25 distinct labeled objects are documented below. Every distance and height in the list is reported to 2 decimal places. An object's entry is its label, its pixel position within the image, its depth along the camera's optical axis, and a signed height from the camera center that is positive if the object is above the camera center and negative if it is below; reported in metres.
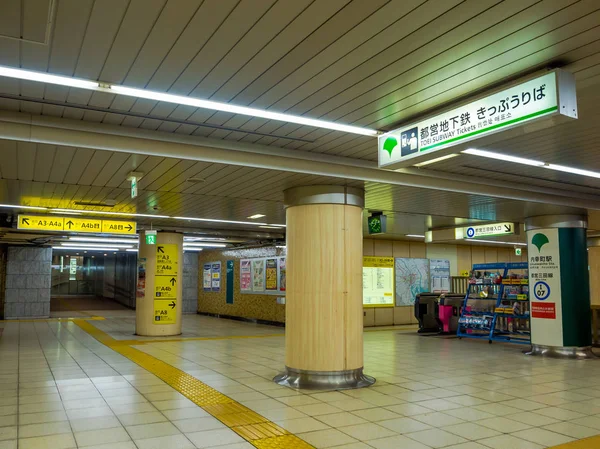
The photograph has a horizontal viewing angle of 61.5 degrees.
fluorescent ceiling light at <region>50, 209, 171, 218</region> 10.97 +1.22
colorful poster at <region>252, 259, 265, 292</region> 18.20 -0.33
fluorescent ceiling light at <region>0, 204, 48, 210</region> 10.24 +1.27
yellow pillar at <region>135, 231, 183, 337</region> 14.16 -0.58
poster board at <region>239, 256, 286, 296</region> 17.16 -0.35
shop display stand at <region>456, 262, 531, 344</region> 12.62 -1.18
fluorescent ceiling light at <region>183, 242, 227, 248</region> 19.68 +0.85
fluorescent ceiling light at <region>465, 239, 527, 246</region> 19.58 +0.81
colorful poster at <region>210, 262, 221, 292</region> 21.61 -0.42
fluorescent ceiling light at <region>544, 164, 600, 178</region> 7.12 +1.36
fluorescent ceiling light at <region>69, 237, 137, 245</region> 17.27 +0.98
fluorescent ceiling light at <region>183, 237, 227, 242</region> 16.74 +0.95
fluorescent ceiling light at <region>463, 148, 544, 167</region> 6.25 +1.38
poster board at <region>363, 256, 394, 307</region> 17.72 -0.59
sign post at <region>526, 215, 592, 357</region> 10.30 -0.57
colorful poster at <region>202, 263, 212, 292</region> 22.51 -0.52
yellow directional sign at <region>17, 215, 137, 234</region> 10.71 +0.95
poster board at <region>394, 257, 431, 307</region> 18.55 -0.52
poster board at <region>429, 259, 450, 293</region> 19.47 -0.41
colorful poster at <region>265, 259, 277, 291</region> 17.42 -0.29
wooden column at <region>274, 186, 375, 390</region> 7.30 -0.40
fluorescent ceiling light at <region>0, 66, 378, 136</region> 4.02 +1.53
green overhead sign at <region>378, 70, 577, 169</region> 3.63 +1.19
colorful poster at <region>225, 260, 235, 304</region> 20.50 -0.61
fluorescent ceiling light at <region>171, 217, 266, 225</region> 12.54 +1.19
